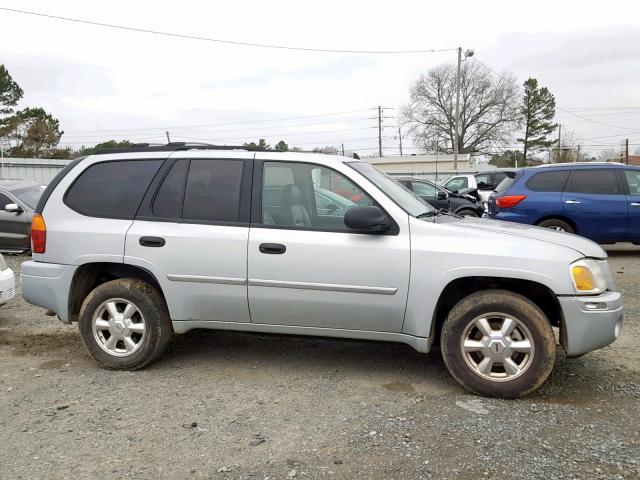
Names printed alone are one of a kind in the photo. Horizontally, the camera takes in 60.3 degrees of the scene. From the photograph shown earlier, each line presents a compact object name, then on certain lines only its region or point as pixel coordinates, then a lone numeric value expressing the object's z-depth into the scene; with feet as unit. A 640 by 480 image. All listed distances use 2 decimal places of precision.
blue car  31.68
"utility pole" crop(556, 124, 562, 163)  203.68
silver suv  12.65
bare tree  199.82
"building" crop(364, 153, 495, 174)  163.87
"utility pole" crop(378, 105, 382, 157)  227.20
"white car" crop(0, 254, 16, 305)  19.58
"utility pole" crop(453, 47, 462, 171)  107.34
